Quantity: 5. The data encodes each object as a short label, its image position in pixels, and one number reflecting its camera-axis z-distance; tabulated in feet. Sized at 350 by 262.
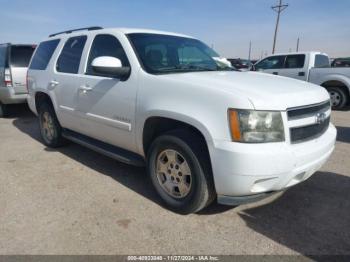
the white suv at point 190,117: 8.39
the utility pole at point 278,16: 113.80
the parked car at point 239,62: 57.47
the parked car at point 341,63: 35.82
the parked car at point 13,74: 25.32
